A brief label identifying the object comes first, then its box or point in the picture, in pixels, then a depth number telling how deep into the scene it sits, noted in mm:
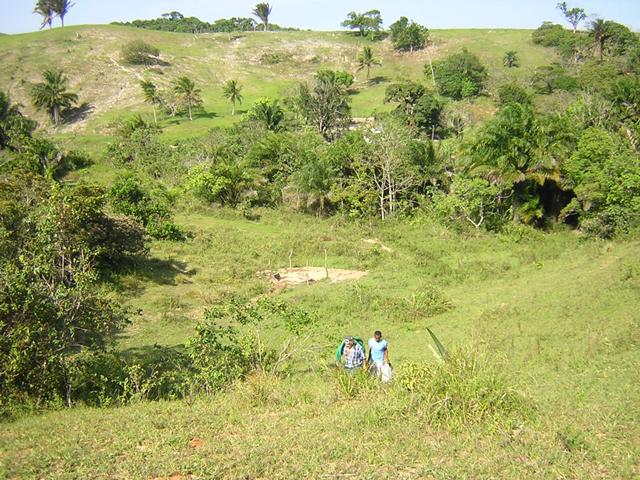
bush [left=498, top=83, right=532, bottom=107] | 52062
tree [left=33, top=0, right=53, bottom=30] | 87000
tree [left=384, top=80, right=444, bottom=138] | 48625
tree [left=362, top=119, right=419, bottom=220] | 31250
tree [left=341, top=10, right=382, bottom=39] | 91688
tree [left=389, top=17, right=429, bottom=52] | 81062
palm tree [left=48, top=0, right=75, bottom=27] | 86938
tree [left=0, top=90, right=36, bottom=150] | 39169
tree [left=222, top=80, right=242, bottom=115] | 58278
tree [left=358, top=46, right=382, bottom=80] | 71688
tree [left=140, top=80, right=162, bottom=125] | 56688
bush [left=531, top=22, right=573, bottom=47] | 77181
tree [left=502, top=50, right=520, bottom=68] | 71188
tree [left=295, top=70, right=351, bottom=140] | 47156
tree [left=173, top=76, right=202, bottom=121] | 55312
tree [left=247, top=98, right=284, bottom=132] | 45500
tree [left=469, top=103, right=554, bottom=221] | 27016
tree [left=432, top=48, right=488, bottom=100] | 58409
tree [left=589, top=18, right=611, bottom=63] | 68812
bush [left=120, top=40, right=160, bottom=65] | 72688
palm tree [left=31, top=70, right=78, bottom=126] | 55500
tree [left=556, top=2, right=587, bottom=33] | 86775
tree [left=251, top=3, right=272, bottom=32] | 105375
